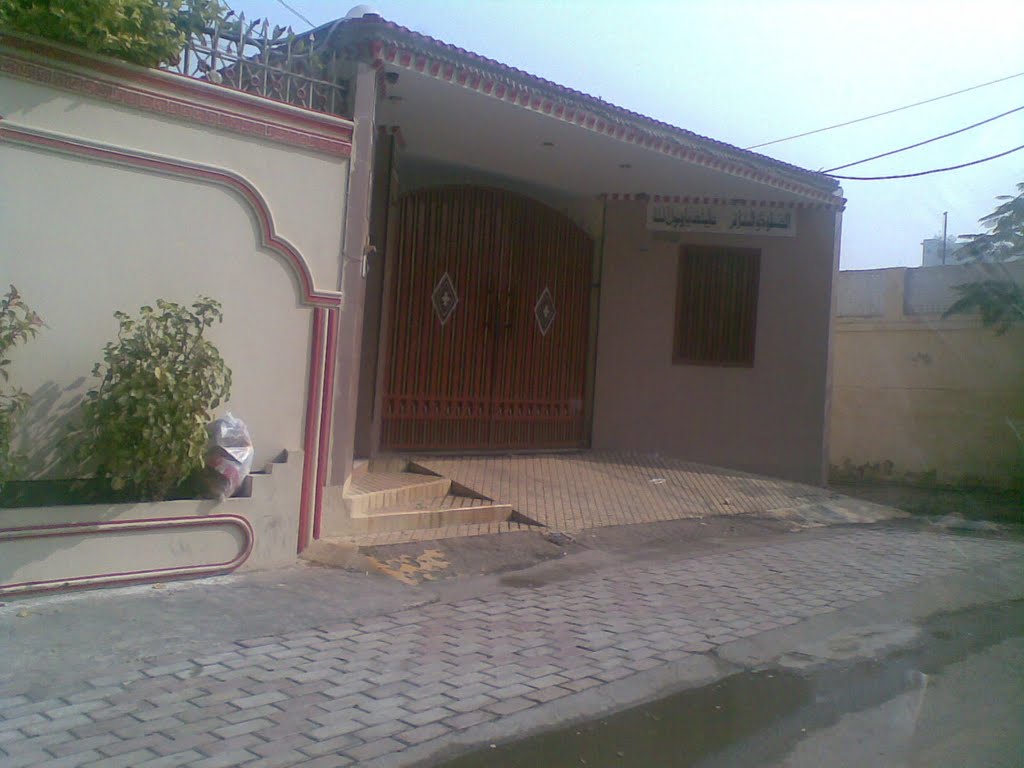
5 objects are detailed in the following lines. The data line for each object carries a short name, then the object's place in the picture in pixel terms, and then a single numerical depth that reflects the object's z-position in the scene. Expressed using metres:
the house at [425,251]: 6.29
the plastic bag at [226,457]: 6.50
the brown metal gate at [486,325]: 10.98
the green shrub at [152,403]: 5.98
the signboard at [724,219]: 12.85
